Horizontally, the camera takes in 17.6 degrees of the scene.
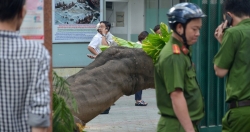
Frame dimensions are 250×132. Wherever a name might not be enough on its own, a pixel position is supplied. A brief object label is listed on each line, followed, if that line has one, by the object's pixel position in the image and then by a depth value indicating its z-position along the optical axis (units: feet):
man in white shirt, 51.65
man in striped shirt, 14.39
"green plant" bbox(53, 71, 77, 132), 24.52
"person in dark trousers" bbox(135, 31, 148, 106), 57.46
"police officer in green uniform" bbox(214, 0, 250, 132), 21.91
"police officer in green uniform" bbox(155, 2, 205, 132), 19.36
